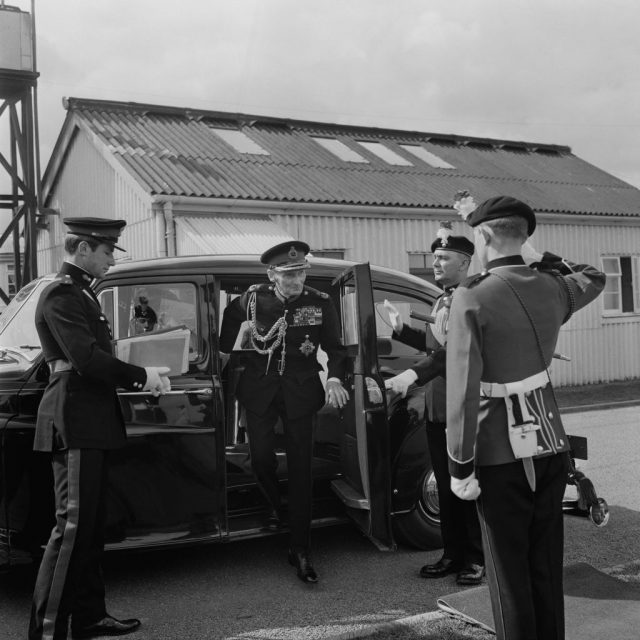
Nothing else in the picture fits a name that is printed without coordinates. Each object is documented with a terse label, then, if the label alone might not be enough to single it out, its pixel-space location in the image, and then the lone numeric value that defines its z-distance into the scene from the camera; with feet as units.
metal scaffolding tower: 54.39
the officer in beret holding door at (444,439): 15.03
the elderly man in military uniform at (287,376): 15.19
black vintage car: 13.57
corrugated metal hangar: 42.93
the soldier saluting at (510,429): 9.54
